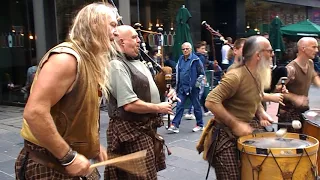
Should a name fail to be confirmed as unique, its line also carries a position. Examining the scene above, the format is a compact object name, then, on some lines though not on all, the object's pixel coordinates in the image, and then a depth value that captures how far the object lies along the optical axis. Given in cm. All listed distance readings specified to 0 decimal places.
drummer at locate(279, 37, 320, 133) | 474
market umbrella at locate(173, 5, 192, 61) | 1035
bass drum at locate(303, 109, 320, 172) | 404
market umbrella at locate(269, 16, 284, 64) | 1534
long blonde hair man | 201
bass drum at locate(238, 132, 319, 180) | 293
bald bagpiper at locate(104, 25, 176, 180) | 319
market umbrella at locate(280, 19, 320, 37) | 1711
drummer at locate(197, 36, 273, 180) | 324
